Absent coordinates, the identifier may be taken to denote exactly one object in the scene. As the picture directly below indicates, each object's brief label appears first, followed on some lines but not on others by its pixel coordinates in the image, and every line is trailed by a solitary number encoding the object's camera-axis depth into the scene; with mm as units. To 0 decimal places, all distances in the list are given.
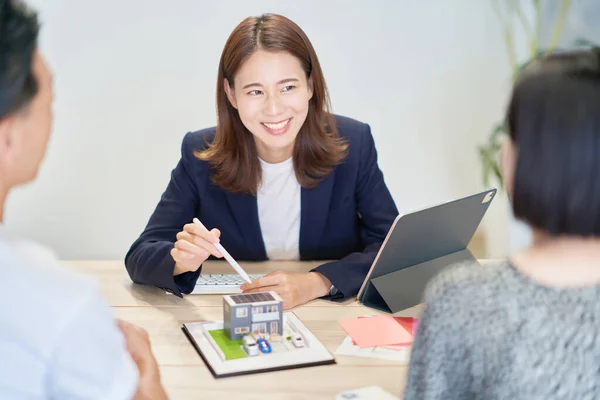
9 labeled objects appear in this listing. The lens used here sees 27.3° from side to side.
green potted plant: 3738
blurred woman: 1577
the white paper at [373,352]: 2029
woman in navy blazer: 2466
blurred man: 1576
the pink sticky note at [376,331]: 2083
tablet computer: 2186
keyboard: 2306
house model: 2048
